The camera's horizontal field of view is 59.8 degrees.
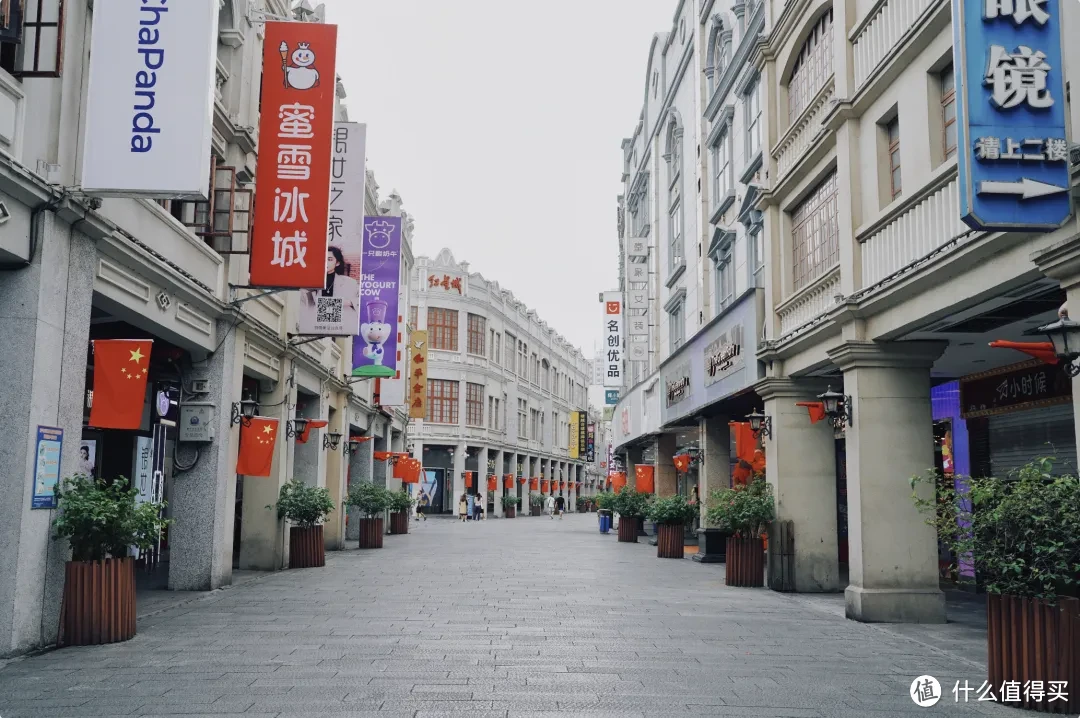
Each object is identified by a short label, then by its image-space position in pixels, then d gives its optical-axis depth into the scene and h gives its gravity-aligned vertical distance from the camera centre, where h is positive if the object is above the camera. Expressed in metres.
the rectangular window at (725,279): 21.55 +4.75
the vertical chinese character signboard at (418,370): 37.66 +4.38
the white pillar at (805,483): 14.85 +0.00
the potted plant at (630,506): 28.14 -0.75
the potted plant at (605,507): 29.40 -0.84
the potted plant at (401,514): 29.47 -1.27
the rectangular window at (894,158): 11.79 +4.09
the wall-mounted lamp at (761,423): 15.62 +0.99
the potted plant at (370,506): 24.75 -0.74
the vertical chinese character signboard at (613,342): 42.03 +6.19
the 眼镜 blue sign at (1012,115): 7.48 +3.01
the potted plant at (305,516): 18.06 -0.75
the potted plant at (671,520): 22.61 -0.94
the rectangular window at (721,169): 21.94 +7.43
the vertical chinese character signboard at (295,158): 14.18 +4.85
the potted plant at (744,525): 15.25 -0.71
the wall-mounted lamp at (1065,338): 7.02 +1.11
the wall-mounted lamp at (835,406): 12.51 +1.05
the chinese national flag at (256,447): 15.29 +0.48
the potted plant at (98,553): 9.34 -0.79
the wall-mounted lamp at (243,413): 15.40 +1.05
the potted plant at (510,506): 61.25 -1.70
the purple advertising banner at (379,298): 23.70 +4.54
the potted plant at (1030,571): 6.80 -0.64
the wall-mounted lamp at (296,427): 18.92 +1.01
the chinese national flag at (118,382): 10.05 +1.00
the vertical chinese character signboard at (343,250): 18.39 +4.50
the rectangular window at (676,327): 27.80 +4.68
